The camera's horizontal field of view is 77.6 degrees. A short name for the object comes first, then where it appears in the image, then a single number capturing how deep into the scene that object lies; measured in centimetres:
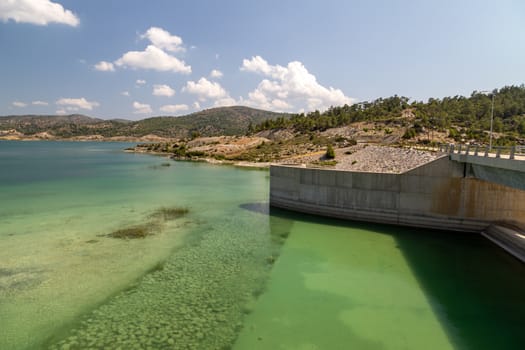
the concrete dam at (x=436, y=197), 1994
